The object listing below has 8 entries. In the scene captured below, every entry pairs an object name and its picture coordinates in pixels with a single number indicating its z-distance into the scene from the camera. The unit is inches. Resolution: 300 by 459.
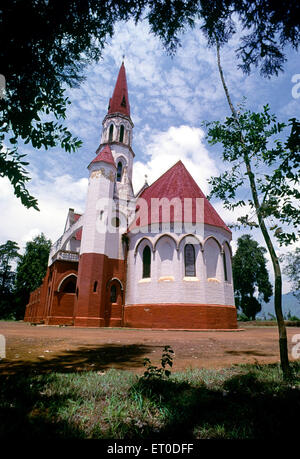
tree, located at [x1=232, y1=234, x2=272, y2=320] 1711.4
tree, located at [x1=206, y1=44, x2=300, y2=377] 168.2
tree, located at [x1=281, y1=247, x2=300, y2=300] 1516.2
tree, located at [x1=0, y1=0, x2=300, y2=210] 127.7
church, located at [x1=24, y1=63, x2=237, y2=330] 746.8
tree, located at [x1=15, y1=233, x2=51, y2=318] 1675.7
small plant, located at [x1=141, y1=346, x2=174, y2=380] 136.0
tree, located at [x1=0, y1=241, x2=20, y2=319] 1918.1
